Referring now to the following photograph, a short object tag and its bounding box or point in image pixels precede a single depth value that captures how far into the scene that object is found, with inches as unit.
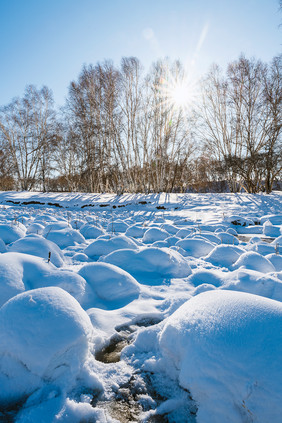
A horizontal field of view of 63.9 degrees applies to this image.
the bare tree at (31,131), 629.9
